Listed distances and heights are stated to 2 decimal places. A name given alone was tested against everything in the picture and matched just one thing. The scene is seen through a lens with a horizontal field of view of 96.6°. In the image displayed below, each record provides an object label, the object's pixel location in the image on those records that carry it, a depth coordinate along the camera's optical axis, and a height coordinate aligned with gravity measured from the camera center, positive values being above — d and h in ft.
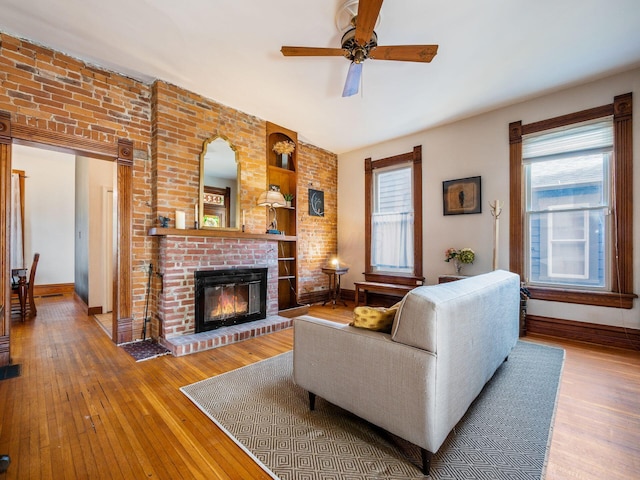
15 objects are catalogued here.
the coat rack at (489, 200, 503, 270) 12.58 +0.74
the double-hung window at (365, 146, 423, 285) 15.89 +1.39
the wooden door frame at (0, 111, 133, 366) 8.59 +1.48
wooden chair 14.47 -2.52
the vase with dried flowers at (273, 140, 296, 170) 15.71 +5.11
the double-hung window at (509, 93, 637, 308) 10.54 +1.42
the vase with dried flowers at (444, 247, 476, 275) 13.38 -0.75
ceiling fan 7.58 +5.31
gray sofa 4.51 -2.21
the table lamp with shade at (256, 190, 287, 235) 13.32 +2.01
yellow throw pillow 5.58 -1.53
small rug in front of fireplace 9.59 -3.80
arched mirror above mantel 12.14 +2.55
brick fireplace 10.55 -1.62
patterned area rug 4.78 -3.82
